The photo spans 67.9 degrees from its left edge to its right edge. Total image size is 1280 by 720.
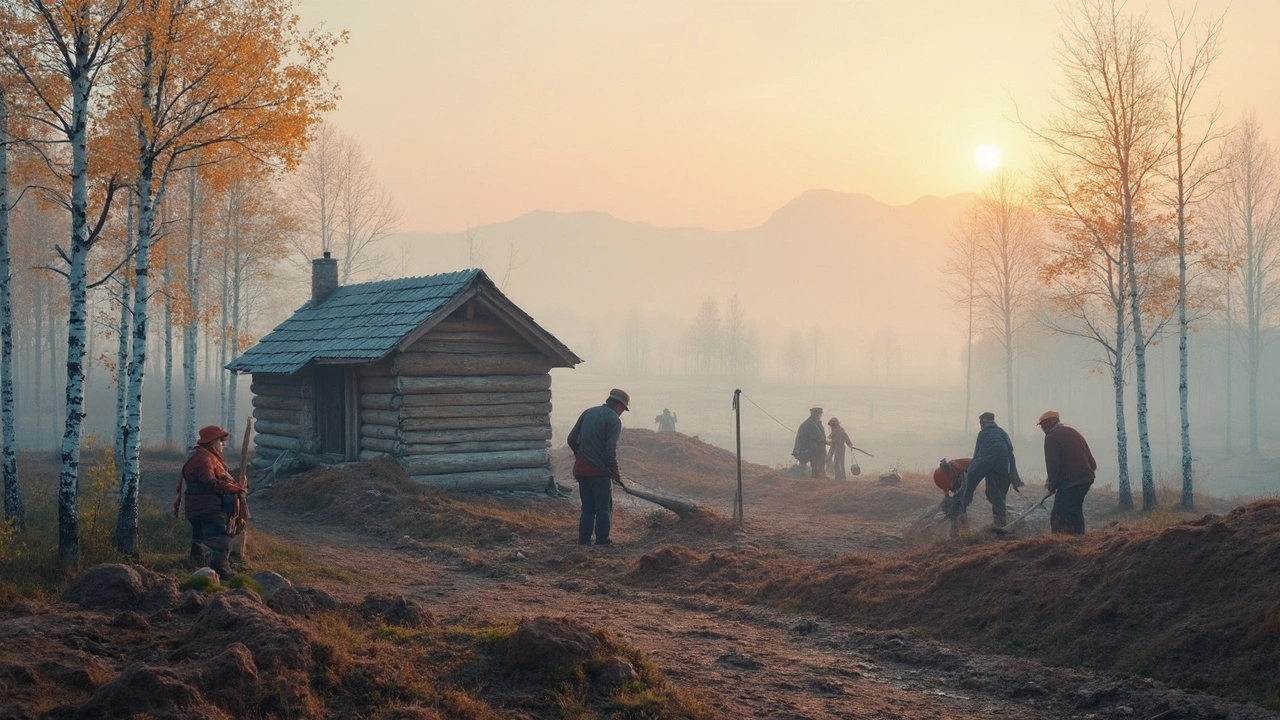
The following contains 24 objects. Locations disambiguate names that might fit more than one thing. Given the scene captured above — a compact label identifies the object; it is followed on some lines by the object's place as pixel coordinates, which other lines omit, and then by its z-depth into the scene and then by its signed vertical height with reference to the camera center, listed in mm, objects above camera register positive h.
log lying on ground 14984 -1818
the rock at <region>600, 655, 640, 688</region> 6215 -1868
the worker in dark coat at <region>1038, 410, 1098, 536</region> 12336 -1131
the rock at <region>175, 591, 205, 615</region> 7266 -1627
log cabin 17641 +133
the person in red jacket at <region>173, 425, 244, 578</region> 9875 -1091
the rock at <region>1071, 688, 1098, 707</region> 6438 -2124
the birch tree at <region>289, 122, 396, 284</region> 36719 +7312
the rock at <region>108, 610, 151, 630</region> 6660 -1608
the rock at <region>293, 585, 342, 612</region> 7441 -1643
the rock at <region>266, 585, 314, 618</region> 7121 -1596
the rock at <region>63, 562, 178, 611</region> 7367 -1554
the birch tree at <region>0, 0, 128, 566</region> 9695 +2243
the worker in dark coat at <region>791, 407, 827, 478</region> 26609 -1613
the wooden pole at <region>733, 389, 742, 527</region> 15398 -1995
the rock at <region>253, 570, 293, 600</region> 8523 -1723
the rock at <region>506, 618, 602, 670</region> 6359 -1735
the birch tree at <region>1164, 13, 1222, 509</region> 19609 +3862
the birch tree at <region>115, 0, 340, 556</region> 10672 +3688
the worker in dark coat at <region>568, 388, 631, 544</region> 13328 -997
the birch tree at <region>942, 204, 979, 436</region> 40125 +5776
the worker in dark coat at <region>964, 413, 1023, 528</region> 13750 -1166
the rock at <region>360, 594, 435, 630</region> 7527 -1768
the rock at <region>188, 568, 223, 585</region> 8491 -1637
